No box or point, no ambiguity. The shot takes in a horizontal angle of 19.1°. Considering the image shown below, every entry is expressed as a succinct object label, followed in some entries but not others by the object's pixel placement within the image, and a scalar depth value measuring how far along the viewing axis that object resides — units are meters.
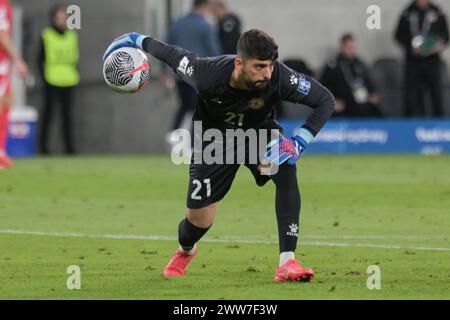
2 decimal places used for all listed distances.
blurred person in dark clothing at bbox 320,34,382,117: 23.91
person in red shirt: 17.48
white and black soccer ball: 9.63
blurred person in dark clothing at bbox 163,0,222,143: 20.94
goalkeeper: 9.02
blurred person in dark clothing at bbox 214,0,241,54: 23.53
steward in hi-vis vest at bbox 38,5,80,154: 23.02
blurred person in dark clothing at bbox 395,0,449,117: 23.62
